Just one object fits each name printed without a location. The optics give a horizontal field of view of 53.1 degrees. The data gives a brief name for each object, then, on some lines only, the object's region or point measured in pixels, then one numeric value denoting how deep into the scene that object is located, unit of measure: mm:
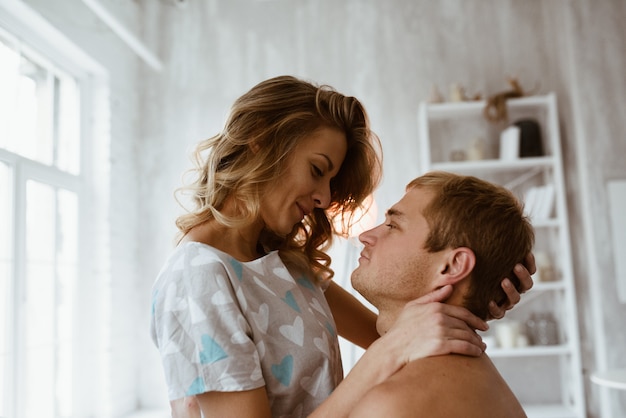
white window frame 3867
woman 1229
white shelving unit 4020
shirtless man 1428
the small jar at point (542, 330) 4094
